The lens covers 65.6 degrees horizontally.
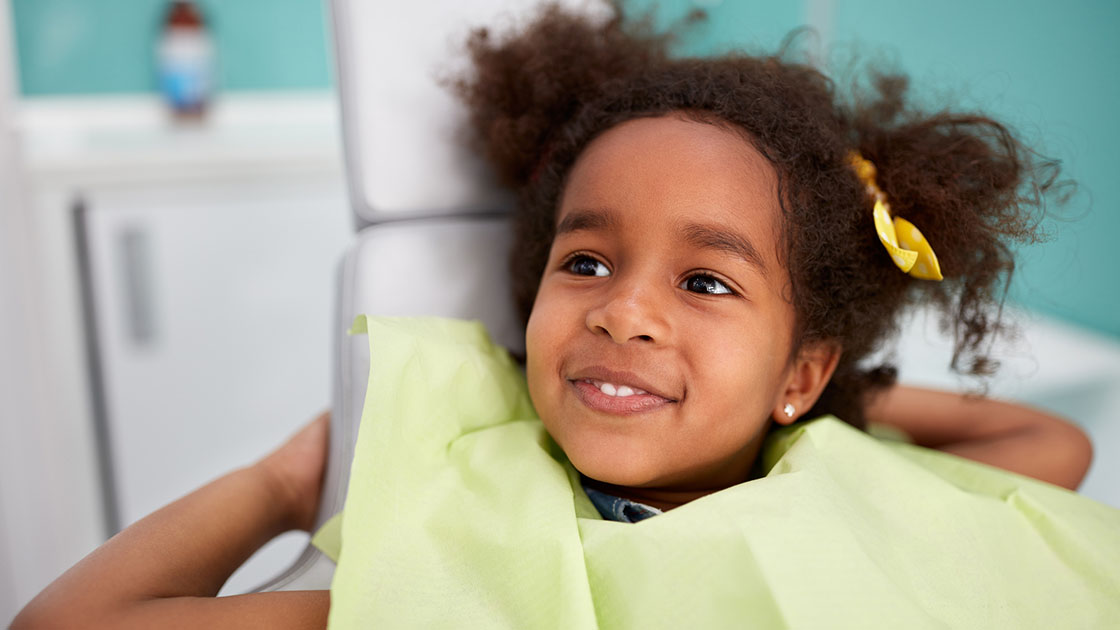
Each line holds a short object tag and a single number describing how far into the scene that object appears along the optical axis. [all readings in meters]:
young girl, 0.63
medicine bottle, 1.71
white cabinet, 1.37
